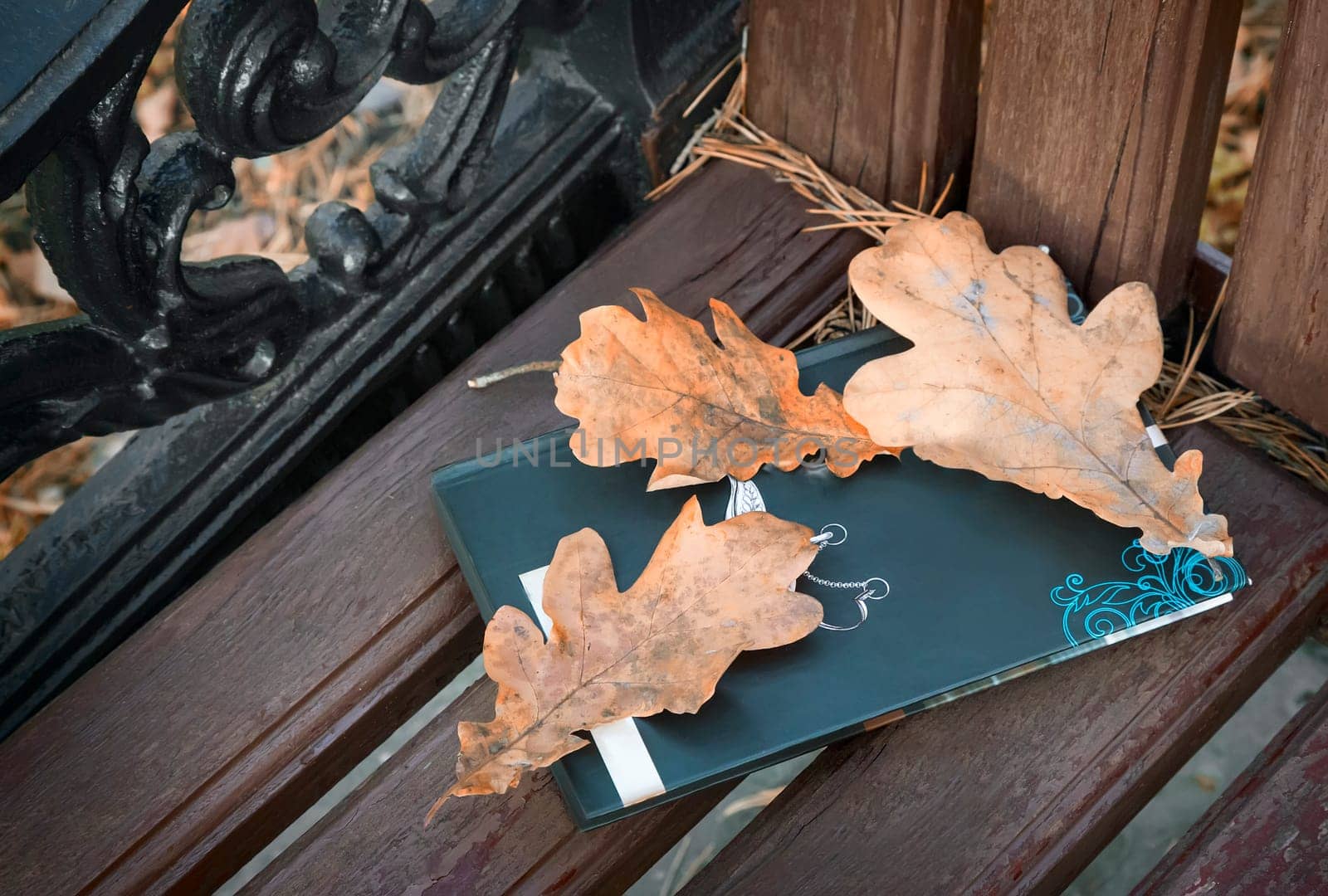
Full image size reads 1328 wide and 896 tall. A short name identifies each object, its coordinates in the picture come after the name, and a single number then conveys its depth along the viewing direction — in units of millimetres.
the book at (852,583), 854
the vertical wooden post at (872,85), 1111
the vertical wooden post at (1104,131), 948
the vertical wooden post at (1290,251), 895
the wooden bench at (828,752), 883
